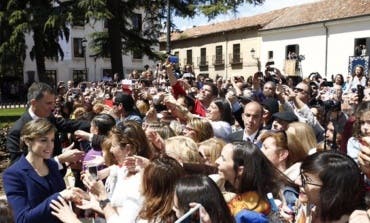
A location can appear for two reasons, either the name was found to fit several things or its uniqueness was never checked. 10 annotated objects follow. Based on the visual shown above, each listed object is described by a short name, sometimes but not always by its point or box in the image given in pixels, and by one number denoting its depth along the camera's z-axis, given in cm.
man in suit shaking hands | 464
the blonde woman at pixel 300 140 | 425
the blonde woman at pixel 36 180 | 321
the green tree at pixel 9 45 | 2142
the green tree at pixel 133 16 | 1886
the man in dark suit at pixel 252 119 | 512
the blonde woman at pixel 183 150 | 383
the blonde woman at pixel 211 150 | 406
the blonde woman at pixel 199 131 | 482
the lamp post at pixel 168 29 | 1712
